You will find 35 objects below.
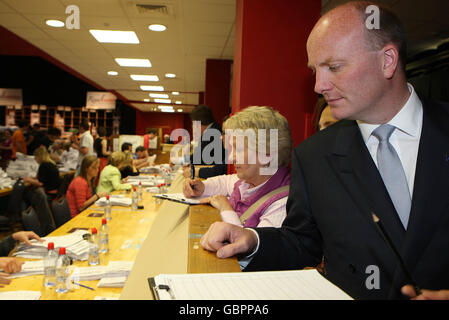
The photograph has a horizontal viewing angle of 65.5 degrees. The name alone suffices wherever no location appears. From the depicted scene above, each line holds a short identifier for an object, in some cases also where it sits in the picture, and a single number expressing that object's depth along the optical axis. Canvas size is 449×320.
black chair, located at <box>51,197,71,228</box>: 3.19
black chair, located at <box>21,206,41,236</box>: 2.66
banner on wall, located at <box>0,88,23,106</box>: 14.94
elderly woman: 1.73
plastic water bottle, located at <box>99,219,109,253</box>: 2.27
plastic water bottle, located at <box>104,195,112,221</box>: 3.11
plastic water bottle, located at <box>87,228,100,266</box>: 2.09
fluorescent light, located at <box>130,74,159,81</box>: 10.05
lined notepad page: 0.60
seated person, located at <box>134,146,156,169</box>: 7.44
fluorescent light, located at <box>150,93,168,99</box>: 14.69
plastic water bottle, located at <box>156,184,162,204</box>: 3.76
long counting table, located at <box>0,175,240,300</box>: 0.87
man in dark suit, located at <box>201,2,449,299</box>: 0.86
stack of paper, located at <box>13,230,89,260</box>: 2.17
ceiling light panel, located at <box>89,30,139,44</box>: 5.77
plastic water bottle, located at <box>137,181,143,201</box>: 3.93
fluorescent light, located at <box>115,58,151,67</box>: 7.99
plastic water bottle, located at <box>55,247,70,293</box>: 1.75
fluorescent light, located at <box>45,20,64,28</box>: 5.25
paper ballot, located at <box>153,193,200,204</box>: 1.67
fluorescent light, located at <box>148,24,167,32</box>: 5.38
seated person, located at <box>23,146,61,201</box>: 5.42
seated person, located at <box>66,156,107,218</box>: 4.09
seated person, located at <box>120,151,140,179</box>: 5.80
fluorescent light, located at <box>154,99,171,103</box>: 16.97
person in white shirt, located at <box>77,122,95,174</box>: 7.46
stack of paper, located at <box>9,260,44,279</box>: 1.91
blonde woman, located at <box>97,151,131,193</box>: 4.62
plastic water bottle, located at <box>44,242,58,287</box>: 1.80
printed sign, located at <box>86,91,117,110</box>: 15.55
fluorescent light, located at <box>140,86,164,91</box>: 12.55
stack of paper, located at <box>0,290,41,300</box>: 1.62
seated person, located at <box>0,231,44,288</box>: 1.89
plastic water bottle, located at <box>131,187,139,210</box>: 3.55
